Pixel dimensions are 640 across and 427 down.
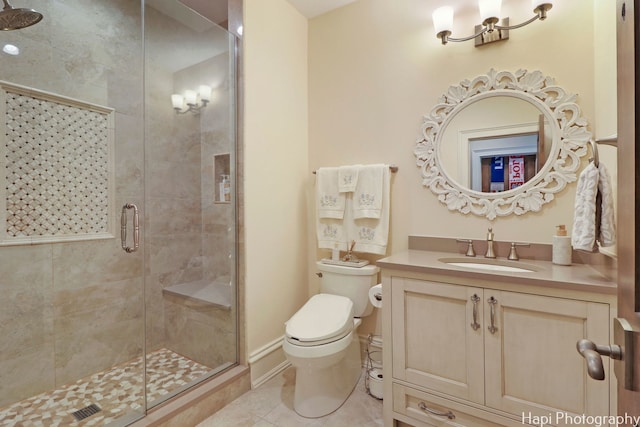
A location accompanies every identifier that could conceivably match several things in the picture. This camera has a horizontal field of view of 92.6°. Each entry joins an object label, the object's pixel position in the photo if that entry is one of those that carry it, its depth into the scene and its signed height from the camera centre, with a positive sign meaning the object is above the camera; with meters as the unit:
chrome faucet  1.74 -0.21
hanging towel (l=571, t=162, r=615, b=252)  1.19 -0.01
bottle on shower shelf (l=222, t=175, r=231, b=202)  2.07 +0.17
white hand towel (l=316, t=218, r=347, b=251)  2.19 -0.16
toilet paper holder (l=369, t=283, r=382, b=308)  1.76 -0.49
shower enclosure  1.74 +0.03
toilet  1.56 -0.67
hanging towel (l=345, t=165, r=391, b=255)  2.04 -0.11
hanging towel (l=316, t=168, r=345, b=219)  2.19 +0.12
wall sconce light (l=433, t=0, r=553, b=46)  1.60 +1.05
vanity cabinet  1.18 -0.63
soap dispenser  1.49 -0.19
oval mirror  1.63 +0.39
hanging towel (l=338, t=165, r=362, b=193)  2.12 +0.24
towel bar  2.07 +0.29
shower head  1.35 +0.89
